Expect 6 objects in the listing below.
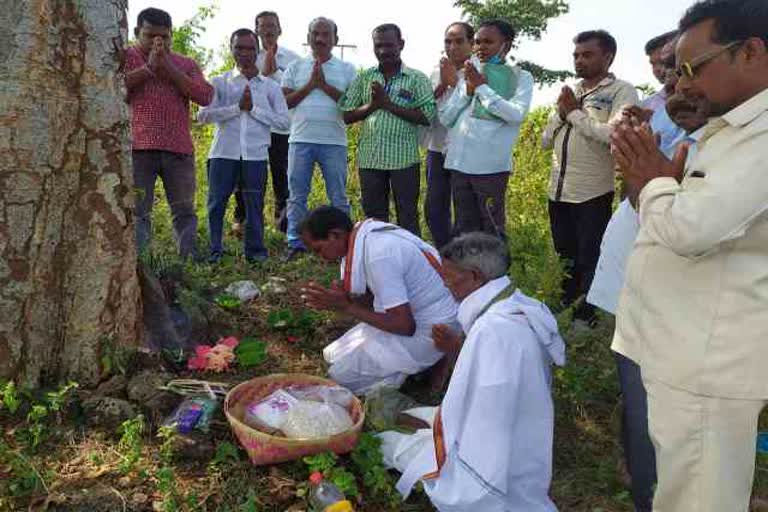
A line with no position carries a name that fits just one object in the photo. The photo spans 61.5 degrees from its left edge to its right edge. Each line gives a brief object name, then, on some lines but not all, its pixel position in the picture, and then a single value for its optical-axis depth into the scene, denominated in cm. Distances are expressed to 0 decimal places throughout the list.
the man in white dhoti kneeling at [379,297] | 346
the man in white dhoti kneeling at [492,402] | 240
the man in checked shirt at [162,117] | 468
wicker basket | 263
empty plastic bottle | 243
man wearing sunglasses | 155
